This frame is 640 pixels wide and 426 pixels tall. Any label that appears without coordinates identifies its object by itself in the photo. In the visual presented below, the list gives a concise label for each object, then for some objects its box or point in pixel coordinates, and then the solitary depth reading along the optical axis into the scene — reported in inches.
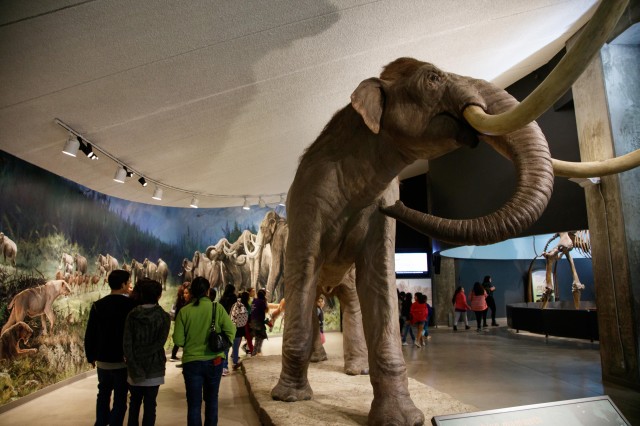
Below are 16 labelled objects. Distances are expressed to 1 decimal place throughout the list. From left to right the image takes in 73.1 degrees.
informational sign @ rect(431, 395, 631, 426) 65.7
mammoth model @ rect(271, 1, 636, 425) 78.8
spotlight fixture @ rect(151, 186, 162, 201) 310.8
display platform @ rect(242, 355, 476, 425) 114.4
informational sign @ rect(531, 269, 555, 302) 588.1
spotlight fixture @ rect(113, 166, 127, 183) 248.5
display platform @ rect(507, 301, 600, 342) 327.6
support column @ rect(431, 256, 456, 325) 558.9
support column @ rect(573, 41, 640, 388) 200.8
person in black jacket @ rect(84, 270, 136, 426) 130.2
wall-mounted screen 538.6
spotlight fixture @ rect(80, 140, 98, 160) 201.4
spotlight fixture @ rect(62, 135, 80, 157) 193.4
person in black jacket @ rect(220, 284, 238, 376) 250.8
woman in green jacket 120.3
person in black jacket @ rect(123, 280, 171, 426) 119.3
